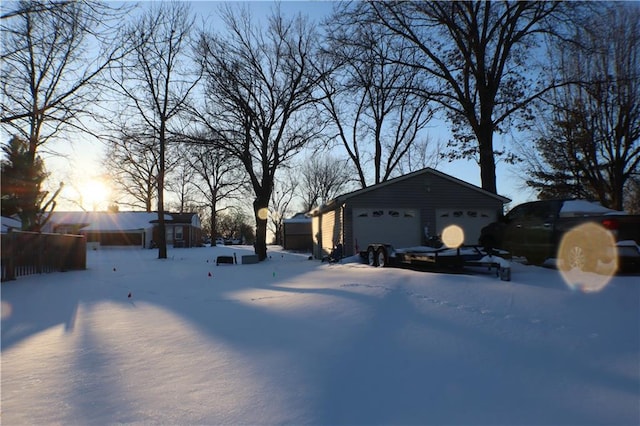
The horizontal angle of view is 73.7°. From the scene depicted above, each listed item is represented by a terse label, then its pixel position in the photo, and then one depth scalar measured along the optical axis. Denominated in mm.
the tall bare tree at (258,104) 22844
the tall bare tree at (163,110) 24081
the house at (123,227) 45125
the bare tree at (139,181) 24062
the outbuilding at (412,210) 19172
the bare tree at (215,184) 47406
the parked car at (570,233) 8227
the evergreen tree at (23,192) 24984
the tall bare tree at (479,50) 18344
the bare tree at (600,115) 19281
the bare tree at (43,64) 7660
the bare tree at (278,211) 63741
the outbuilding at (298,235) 40406
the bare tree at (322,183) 59719
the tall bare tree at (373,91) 19203
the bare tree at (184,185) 47019
